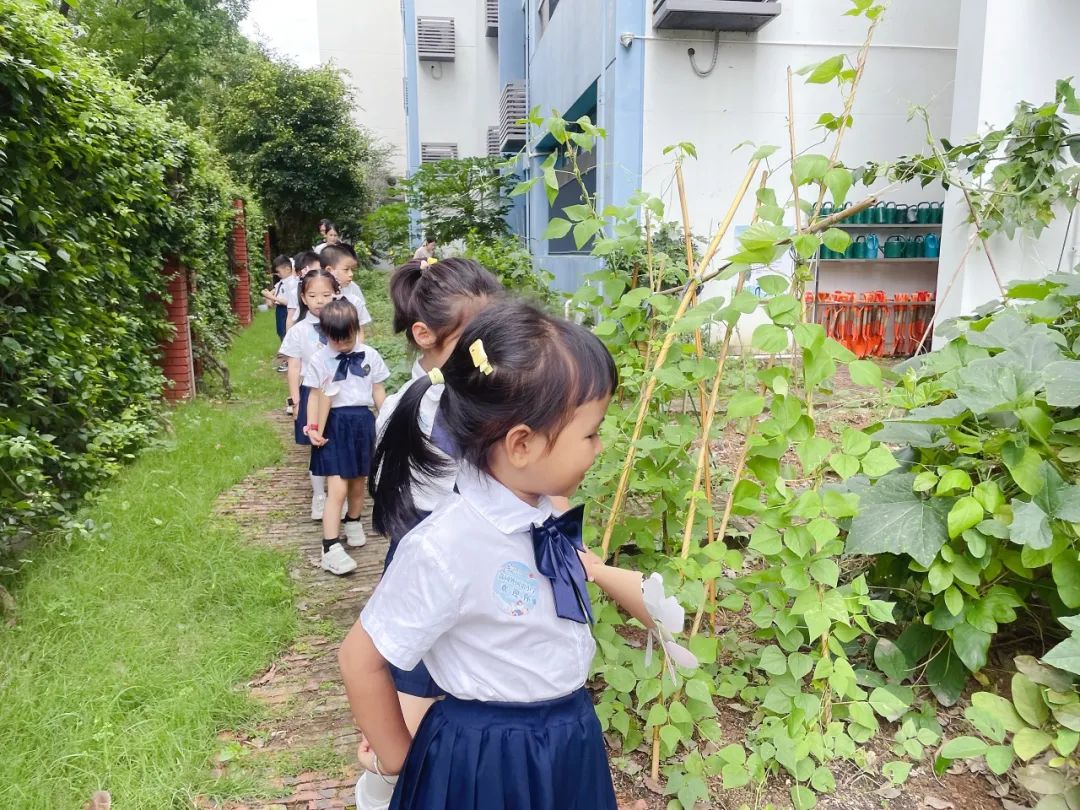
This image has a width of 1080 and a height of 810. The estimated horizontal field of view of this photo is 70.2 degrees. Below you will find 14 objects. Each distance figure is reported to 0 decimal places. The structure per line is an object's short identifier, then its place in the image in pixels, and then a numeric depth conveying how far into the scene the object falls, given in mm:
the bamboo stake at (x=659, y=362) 1857
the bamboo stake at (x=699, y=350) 1983
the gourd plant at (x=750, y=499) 1741
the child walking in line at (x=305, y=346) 4203
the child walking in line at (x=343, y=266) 5711
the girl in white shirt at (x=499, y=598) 1165
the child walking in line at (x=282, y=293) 7891
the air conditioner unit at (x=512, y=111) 12609
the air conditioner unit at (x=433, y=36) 17203
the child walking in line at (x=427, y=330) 1696
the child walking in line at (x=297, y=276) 6895
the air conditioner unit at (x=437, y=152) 17938
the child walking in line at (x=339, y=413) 3643
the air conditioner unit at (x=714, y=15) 6855
